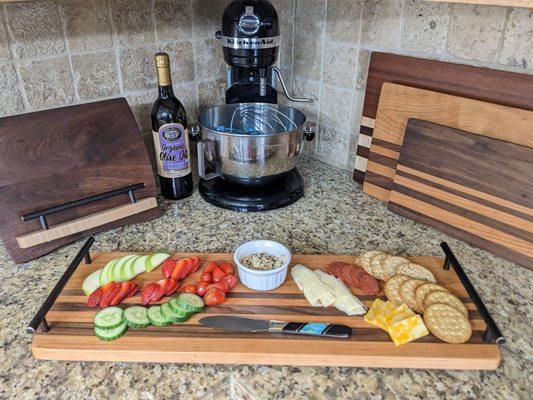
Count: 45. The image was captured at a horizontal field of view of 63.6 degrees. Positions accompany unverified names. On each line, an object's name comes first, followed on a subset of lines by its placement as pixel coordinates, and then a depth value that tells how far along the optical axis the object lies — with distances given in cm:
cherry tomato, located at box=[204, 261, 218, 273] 76
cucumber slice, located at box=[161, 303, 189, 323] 65
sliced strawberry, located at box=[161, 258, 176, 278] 76
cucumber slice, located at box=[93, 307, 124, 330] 63
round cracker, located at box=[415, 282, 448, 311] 67
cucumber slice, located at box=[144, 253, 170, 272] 78
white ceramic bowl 71
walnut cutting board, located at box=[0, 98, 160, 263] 81
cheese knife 62
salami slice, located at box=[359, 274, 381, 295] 72
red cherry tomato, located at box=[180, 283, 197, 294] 72
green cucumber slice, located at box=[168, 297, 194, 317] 66
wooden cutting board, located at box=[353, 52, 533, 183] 79
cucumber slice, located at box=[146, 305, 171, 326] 65
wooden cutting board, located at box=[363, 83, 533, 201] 78
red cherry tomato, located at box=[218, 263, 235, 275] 76
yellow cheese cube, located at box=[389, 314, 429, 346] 61
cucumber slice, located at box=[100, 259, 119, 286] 73
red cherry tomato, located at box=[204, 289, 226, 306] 69
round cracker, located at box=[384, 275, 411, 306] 69
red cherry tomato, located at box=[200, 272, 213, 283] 74
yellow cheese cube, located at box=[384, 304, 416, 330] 63
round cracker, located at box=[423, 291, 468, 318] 65
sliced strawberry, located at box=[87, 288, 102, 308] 68
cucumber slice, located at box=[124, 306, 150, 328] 64
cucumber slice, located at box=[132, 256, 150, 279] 77
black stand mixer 92
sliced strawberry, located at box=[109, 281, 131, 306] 69
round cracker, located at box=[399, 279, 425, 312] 67
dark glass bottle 94
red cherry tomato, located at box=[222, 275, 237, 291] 72
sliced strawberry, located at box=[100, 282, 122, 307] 68
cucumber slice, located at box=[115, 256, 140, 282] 74
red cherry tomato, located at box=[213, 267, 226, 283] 74
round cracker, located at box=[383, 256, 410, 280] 74
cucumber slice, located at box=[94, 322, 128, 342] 62
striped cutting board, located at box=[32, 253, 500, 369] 59
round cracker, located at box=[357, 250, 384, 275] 76
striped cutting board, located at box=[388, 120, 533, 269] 77
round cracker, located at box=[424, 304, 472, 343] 61
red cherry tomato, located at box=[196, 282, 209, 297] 71
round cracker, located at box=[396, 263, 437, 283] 73
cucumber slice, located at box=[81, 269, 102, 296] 71
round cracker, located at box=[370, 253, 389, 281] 75
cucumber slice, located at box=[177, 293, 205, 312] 67
